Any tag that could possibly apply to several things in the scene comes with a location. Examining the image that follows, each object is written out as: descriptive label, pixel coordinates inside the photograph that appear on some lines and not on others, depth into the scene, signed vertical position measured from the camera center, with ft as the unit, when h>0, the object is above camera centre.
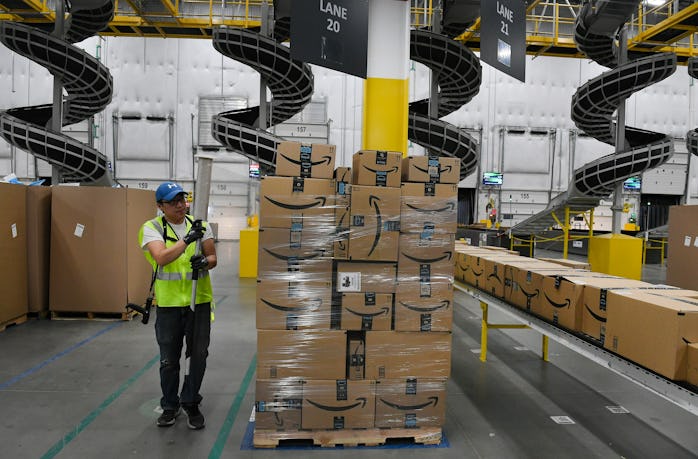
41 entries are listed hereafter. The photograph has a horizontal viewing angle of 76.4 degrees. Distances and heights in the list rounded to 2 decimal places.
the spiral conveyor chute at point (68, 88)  29.60 +8.86
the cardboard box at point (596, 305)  9.30 -1.87
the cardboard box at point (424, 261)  10.52 -1.10
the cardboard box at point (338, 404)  10.09 -4.37
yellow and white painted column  17.34 +5.94
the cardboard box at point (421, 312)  10.43 -2.29
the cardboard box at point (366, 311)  10.29 -2.27
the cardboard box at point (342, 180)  10.45 +0.79
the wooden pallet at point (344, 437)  9.99 -5.09
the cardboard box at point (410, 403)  10.30 -4.40
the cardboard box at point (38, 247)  19.67 -1.82
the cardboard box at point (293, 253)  10.17 -0.95
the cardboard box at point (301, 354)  10.07 -3.24
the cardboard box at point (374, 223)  10.32 -0.22
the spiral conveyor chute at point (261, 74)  29.76 +9.79
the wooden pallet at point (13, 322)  18.15 -4.93
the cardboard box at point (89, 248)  19.88 -1.83
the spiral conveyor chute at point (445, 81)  28.50 +9.43
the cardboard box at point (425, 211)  10.57 +0.10
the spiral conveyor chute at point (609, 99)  31.91 +9.24
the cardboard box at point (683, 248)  20.49 -1.26
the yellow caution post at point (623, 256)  32.07 -2.63
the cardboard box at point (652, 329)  7.14 -1.91
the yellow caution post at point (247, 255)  32.68 -3.33
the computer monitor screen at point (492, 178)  62.49 +5.43
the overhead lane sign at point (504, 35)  15.01 +6.47
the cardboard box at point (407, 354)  10.33 -3.29
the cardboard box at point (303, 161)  10.56 +1.23
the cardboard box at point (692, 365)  6.89 -2.26
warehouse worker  10.03 -2.00
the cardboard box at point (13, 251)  18.10 -1.90
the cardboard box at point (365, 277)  10.33 -1.48
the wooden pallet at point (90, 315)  20.31 -5.02
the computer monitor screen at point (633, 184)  63.98 +5.16
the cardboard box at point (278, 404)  10.01 -4.35
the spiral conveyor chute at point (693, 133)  39.70 +8.11
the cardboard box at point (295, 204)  10.19 +0.19
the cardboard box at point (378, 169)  10.52 +1.08
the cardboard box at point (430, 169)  10.98 +1.15
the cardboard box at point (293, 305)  10.11 -2.13
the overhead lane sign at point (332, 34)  14.60 +6.13
